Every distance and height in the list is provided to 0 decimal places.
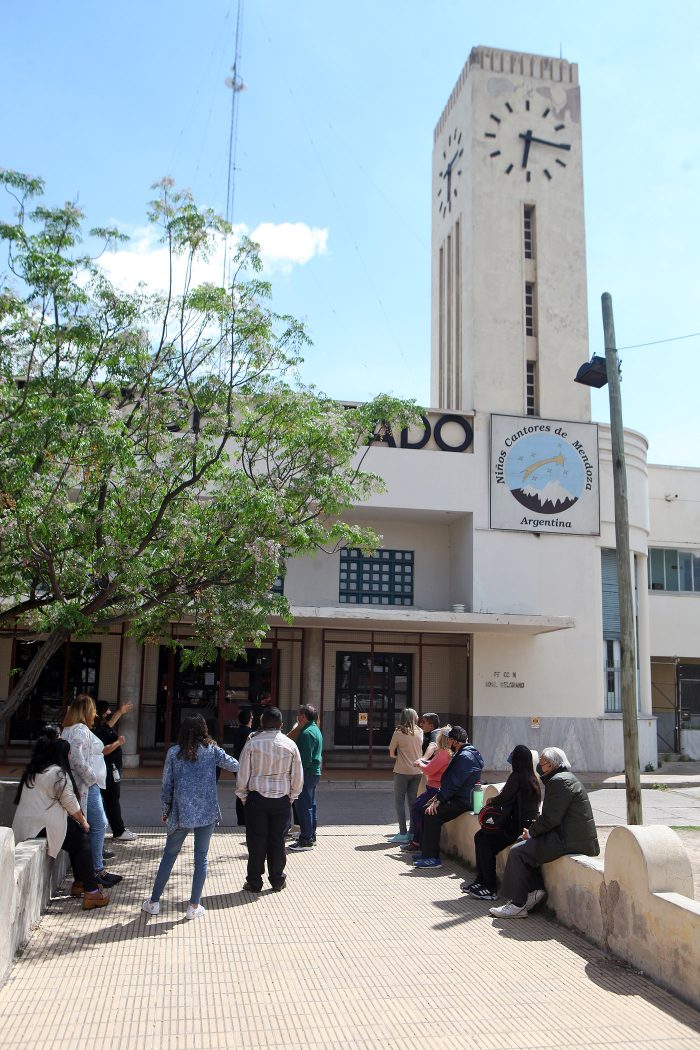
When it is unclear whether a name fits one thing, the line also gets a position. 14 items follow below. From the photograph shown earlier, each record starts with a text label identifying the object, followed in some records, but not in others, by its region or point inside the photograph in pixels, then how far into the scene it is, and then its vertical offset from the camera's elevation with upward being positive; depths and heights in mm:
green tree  9117 +2343
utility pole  9703 +1134
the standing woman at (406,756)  9789 -920
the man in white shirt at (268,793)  7430 -1037
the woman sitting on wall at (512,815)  7469 -1201
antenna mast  18719 +12769
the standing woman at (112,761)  9023 -984
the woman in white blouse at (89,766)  7180 -804
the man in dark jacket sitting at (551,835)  6863 -1255
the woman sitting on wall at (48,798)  6617 -990
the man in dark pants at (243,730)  10805 -731
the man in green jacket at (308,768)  9398 -1024
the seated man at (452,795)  8766 -1210
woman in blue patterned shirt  6738 -1002
